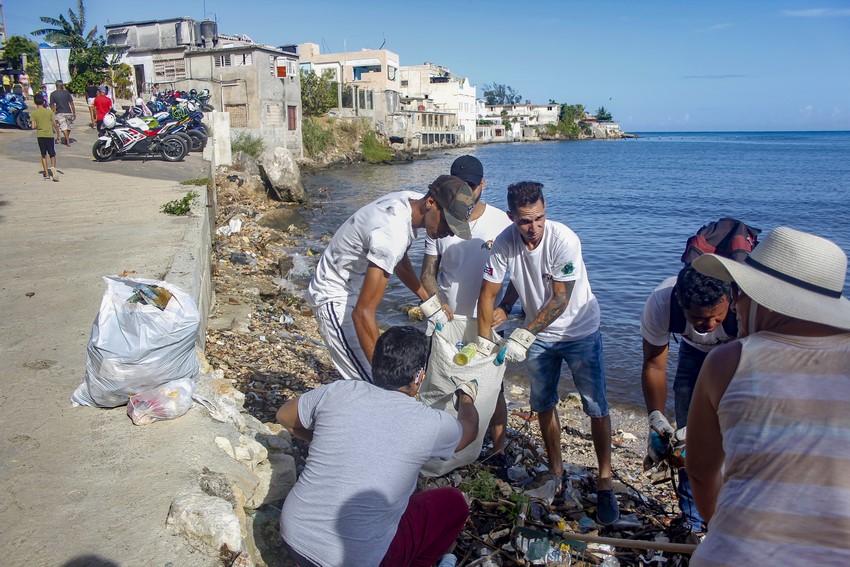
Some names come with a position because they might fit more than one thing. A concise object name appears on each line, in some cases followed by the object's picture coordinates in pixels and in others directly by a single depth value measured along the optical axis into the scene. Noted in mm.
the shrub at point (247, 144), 24773
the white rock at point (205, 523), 2367
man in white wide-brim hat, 1443
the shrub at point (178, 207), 8250
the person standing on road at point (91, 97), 21141
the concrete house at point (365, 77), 46875
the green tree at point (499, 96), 129375
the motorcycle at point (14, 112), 19328
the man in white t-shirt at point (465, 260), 4207
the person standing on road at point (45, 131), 11062
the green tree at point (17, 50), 32594
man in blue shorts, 3648
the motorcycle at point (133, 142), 13742
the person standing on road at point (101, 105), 17359
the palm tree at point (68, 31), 30891
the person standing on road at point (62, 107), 16156
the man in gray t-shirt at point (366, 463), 2264
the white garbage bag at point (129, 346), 3109
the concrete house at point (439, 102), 63969
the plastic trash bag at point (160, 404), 3172
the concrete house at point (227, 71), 27109
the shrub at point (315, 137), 35188
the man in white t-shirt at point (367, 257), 3137
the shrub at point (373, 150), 42250
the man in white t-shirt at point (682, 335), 2824
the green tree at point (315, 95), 39375
